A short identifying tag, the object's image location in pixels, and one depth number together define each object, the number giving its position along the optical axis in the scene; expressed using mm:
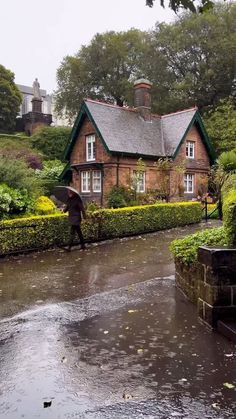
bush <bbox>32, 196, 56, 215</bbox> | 13362
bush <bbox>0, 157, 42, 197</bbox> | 12898
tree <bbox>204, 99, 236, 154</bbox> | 30312
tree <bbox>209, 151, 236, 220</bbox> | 13618
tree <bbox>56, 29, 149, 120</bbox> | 45656
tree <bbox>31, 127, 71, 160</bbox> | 38906
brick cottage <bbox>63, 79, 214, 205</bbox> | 23422
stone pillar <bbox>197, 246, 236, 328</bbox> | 4965
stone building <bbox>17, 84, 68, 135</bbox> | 47638
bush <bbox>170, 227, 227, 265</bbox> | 6117
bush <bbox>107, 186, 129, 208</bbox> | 22031
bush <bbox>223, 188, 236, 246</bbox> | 5270
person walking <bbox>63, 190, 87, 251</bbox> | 11359
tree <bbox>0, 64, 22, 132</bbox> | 48625
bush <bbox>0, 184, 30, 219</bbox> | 11906
